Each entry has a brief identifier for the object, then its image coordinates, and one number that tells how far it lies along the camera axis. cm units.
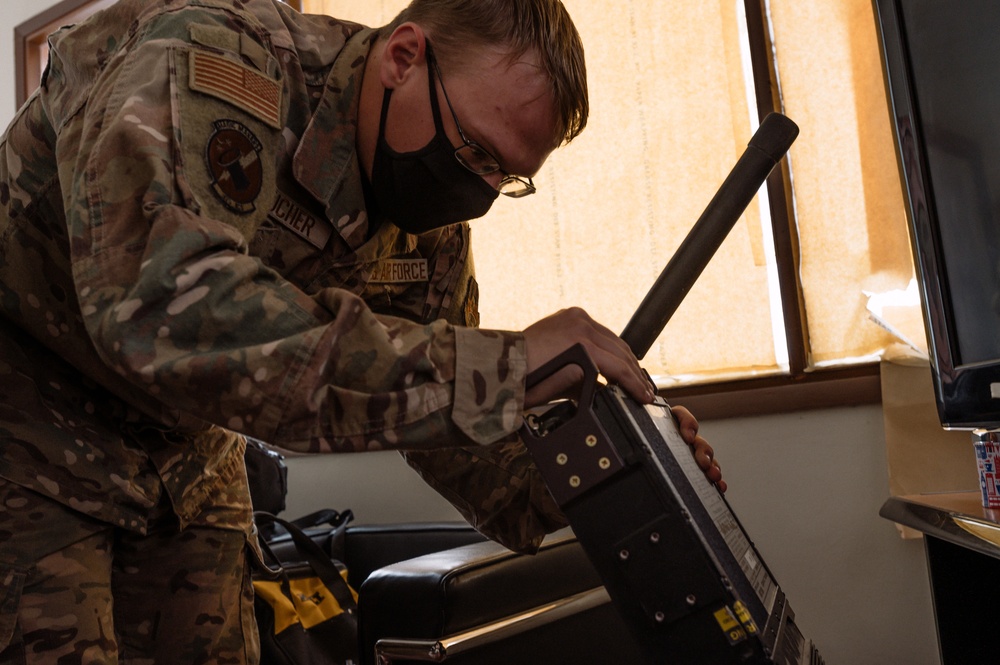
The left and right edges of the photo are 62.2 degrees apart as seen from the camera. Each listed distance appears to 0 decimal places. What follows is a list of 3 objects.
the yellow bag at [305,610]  143
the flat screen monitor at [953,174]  99
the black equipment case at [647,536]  53
